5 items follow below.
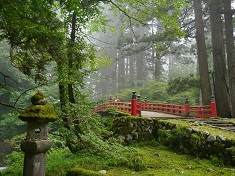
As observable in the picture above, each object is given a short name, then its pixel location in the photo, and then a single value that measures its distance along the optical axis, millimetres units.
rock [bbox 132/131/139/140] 7212
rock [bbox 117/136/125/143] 7107
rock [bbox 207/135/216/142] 4977
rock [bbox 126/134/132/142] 7155
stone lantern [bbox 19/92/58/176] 2930
